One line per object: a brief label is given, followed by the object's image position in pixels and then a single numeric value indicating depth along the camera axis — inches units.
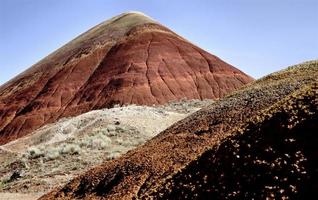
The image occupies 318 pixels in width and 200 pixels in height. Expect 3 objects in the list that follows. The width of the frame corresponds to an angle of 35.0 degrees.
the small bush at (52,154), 947.6
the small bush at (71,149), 954.7
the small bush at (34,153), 987.9
